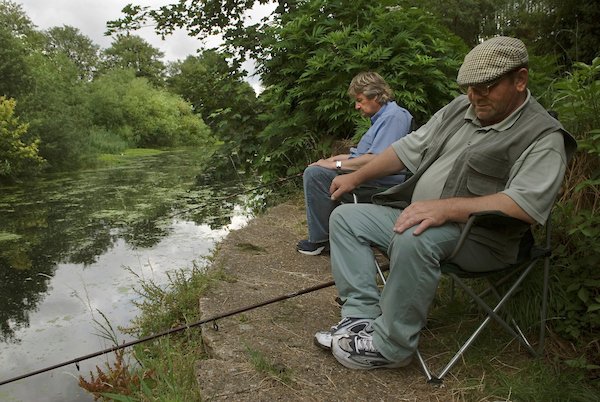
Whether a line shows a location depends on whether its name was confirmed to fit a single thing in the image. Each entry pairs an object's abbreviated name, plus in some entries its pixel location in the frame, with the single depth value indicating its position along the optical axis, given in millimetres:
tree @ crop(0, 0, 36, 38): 25600
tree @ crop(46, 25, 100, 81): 49844
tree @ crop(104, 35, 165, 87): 50281
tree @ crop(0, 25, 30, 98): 14539
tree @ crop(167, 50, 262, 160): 6711
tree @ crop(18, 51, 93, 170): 14922
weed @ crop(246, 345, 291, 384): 1923
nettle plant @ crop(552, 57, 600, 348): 1957
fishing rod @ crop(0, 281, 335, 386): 2189
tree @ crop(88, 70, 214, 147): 27000
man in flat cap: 1703
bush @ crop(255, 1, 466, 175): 4625
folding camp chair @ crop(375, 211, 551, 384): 1699
